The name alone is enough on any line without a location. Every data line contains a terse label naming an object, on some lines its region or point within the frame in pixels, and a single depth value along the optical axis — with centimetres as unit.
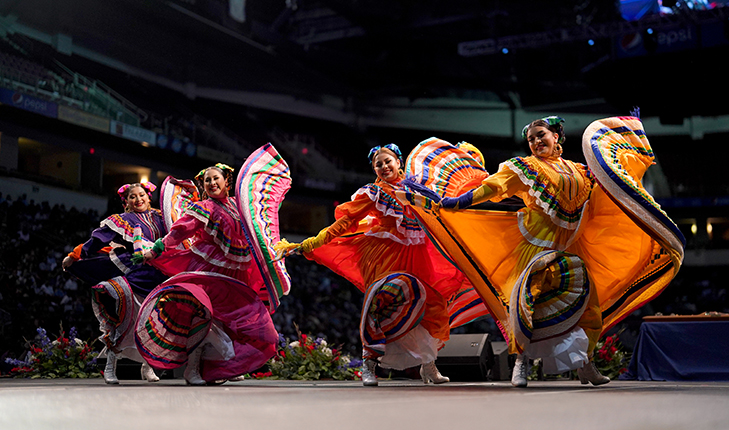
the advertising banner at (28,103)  1320
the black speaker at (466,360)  604
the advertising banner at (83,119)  1453
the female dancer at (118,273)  556
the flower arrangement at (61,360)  760
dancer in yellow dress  394
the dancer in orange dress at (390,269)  465
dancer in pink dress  475
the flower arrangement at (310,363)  675
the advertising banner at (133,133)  1576
